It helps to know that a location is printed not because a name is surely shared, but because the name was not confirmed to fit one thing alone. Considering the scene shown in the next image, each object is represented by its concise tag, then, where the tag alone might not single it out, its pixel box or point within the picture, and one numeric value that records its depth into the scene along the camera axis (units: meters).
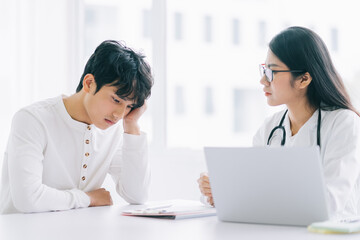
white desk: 1.99
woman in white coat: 2.49
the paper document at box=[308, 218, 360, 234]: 1.94
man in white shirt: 2.54
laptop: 2.00
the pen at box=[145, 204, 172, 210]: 2.44
